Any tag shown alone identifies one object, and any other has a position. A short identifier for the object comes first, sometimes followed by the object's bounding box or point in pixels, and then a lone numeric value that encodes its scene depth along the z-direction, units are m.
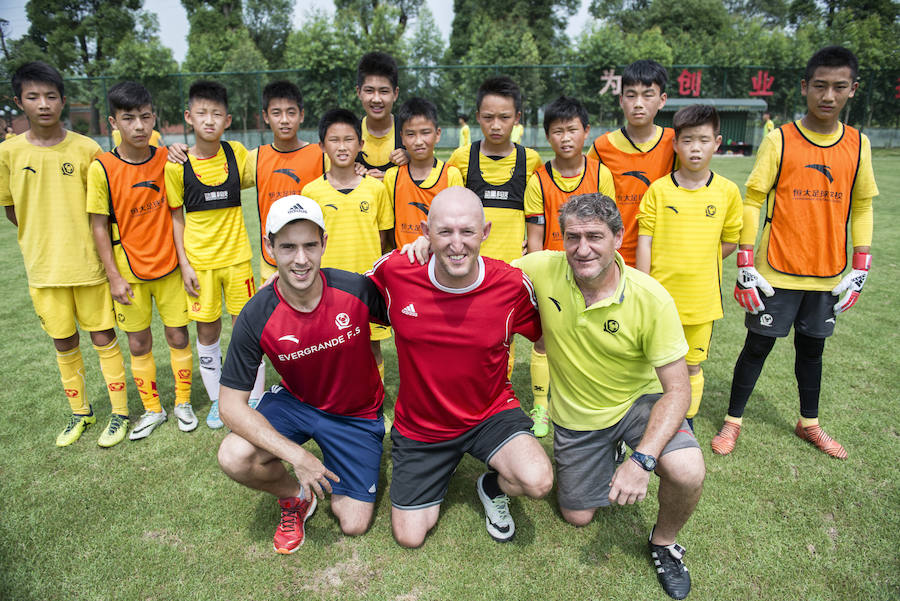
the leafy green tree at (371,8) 48.90
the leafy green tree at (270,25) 52.22
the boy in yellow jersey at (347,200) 3.76
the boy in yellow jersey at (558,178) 3.65
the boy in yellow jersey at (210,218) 3.90
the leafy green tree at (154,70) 25.05
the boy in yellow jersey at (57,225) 3.60
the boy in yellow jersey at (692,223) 3.32
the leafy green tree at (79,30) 38.66
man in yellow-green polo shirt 2.55
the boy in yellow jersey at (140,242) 3.68
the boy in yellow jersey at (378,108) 4.22
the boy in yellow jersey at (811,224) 3.32
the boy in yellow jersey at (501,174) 3.85
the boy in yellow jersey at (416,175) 3.80
